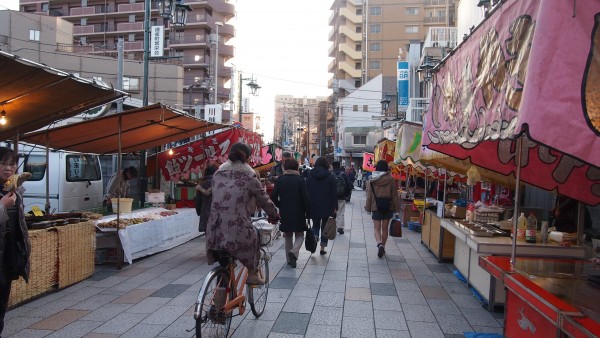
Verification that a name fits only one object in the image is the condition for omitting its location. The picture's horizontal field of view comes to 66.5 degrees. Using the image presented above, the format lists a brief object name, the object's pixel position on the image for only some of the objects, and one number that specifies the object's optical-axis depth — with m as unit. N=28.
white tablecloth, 7.84
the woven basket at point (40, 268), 5.60
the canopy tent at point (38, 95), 4.58
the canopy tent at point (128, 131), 7.76
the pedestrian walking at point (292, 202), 7.81
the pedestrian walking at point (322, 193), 8.95
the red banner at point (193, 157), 12.59
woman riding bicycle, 4.45
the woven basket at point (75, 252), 6.34
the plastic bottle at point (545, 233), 5.70
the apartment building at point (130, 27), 52.47
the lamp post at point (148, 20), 12.02
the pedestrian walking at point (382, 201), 9.09
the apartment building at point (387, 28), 58.78
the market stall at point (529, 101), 2.27
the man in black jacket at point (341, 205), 12.01
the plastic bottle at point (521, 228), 5.83
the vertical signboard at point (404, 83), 30.38
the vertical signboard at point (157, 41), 18.18
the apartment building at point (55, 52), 36.72
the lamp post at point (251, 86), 25.77
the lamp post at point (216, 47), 31.53
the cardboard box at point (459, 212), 8.95
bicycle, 4.06
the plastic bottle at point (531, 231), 5.64
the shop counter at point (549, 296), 2.91
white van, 10.57
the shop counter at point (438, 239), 8.66
